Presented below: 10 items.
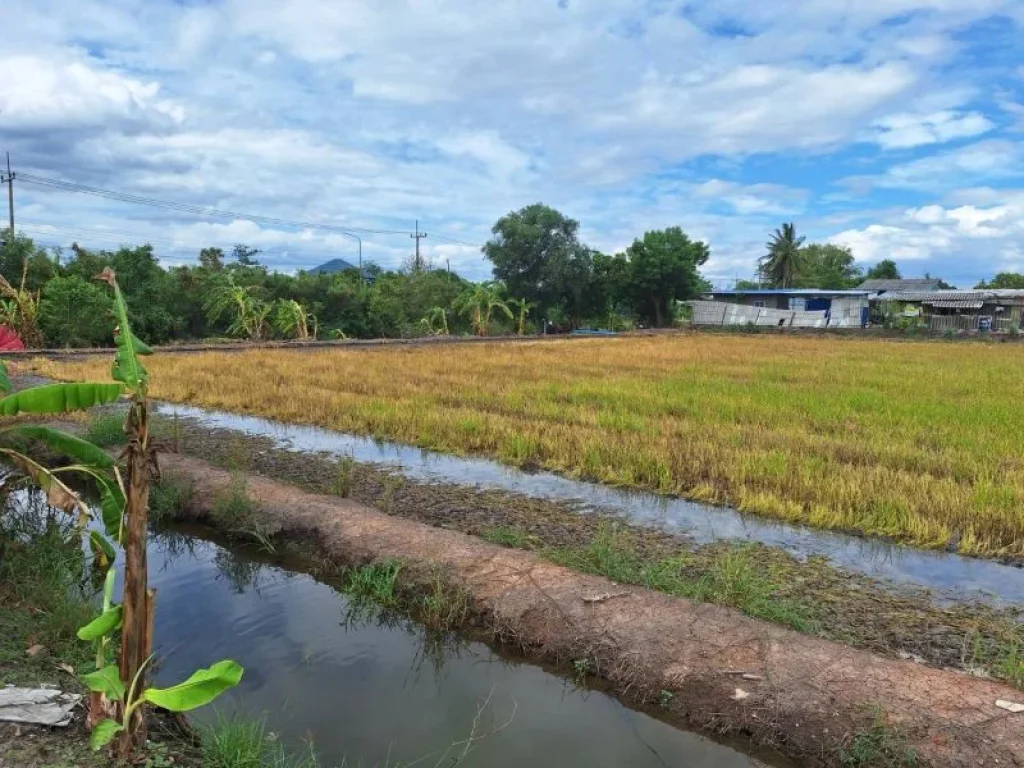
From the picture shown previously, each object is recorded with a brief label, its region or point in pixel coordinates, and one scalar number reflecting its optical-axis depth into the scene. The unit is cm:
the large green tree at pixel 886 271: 6869
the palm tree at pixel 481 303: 3881
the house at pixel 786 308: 4331
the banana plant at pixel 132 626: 264
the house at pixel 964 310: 3966
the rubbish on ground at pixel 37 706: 291
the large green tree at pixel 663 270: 4466
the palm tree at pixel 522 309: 4238
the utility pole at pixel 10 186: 3225
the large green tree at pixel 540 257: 4431
